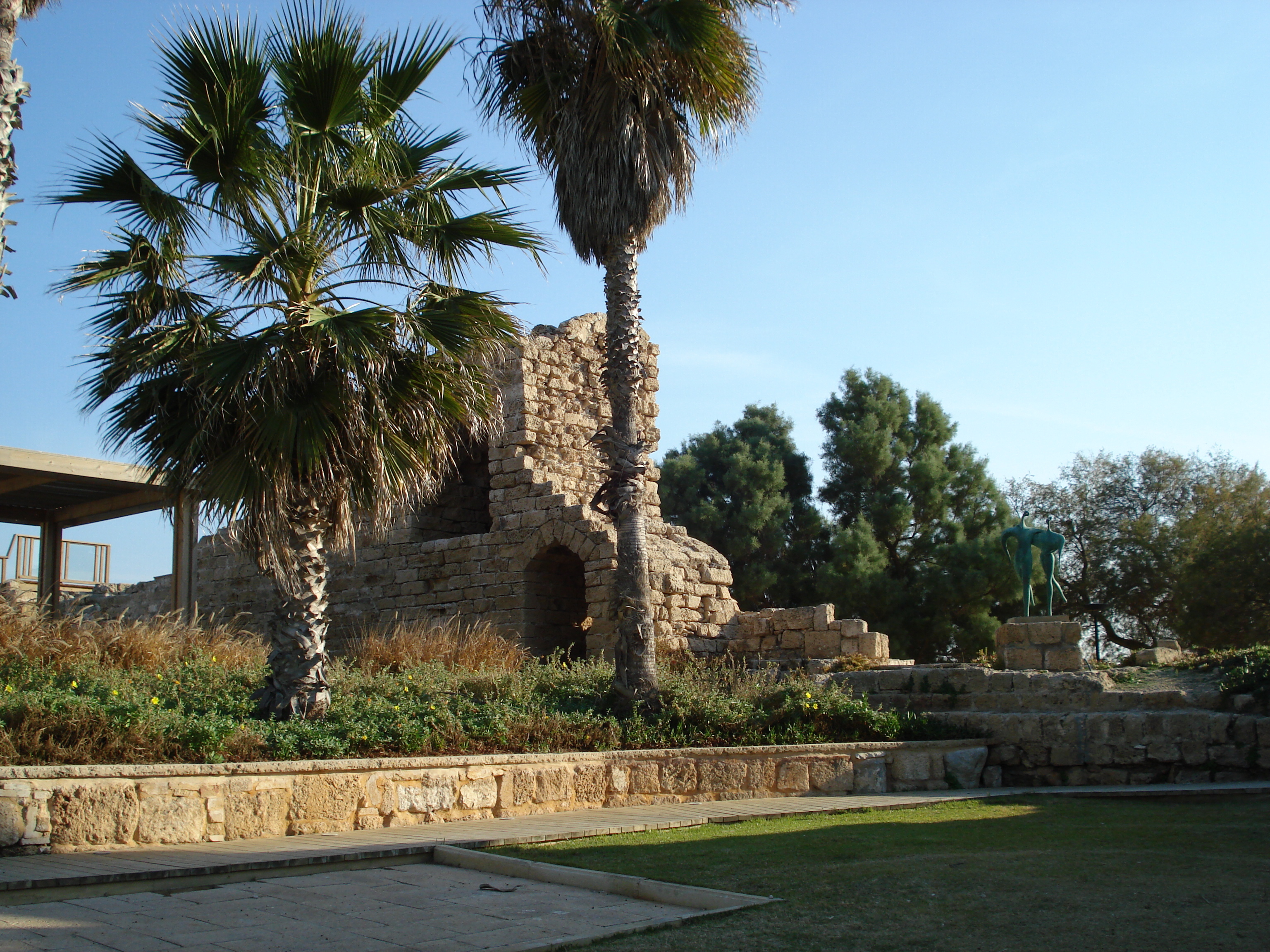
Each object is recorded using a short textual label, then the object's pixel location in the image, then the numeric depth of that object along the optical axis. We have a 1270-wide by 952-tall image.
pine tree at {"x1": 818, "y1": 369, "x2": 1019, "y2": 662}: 26.94
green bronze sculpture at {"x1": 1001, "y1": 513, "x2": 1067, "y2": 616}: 12.98
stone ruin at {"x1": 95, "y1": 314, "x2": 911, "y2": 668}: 14.15
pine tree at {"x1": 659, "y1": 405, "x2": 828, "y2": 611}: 30.16
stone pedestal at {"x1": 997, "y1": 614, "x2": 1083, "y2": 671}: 12.25
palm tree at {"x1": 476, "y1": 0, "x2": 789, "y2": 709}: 10.14
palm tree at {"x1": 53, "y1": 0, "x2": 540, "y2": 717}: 7.86
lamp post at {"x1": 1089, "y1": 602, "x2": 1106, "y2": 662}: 26.73
